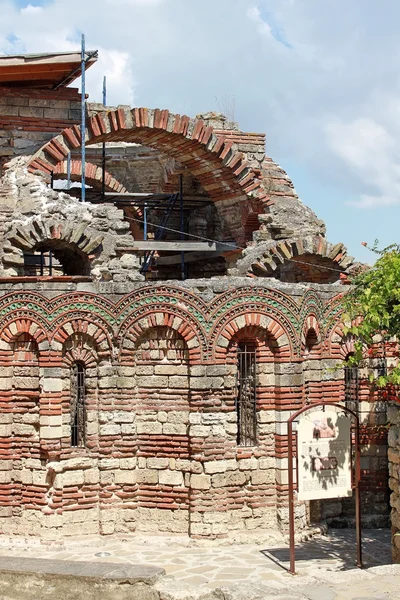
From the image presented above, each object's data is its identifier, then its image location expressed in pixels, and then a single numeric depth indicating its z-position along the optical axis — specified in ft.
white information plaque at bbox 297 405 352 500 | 32.63
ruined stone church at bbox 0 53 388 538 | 38.32
